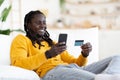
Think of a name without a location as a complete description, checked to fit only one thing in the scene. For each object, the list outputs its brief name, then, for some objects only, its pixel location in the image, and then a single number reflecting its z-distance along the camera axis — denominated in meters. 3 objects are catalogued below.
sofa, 2.03
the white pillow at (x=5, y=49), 2.04
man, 1.53
